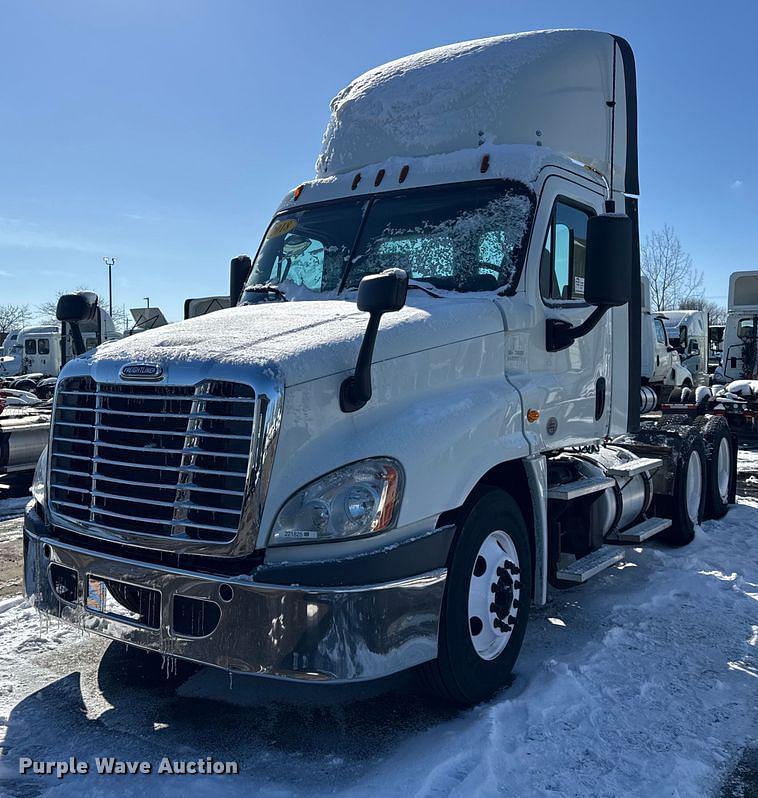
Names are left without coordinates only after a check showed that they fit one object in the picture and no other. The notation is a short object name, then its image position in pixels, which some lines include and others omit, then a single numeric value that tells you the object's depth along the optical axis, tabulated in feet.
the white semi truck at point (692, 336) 81.97
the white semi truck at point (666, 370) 59.57
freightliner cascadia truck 10.95
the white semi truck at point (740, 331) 61.82
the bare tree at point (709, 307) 173.58
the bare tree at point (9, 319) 258.37
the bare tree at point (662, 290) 133.18
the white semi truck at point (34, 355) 107.86
